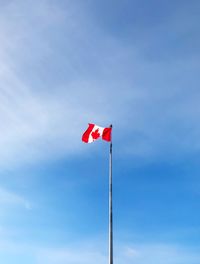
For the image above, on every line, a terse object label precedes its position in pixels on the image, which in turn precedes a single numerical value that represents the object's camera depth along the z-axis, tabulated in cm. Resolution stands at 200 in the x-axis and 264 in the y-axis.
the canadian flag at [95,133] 2072
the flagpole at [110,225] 1805
